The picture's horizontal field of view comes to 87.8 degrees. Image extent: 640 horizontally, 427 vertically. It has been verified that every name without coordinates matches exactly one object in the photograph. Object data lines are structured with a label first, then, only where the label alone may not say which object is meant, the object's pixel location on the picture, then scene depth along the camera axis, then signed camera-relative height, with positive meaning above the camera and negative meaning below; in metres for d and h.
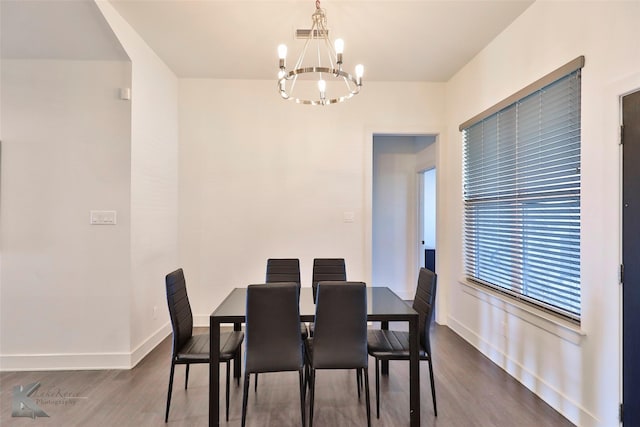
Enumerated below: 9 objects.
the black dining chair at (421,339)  2.24 -0.93
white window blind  2.24 +0.15
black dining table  2.05 -0.76
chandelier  2.19 +1.59
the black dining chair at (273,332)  1.98 -0.72
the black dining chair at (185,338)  2.20 -0.93
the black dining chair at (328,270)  3.17 -0.55
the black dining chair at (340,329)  2.01 -0.72
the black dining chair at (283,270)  3.08 -0.54
